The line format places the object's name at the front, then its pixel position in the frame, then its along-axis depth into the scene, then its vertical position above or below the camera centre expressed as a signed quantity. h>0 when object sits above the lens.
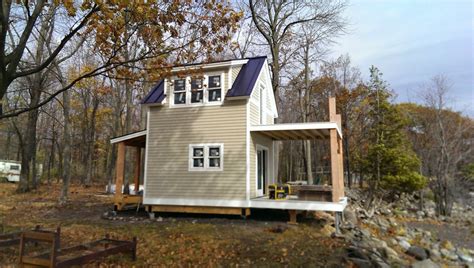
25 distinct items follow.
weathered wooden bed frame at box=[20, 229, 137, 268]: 5.05 -1.45
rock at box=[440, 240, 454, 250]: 12.69 -2.91
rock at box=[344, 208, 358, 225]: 12.71 -1.79
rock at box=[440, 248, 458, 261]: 11.45 -2.99
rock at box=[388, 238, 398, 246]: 11.27 -2.49
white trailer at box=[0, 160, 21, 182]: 27.47 +0.25
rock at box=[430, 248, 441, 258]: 11.00 -2.86
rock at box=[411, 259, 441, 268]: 8.77 -2.56
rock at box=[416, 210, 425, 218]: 19.89 -2.51
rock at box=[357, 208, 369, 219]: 15.44 -2.02
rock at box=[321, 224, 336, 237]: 9.40 -1.77
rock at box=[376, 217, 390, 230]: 14.46 -2.41
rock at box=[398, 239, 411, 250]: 11.12 -2.54
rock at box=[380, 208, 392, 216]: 19.62 -2.35
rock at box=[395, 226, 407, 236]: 13.63 -2.54
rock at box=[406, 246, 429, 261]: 10.11 -2.59
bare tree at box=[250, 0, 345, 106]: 20.14 +10.23
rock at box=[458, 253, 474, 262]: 11.44 -3.08
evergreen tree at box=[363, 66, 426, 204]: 19.61 +1.35
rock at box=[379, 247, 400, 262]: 8.77 -2.33
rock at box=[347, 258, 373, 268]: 6.86 -1.96
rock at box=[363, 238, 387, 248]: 9.15 -2.13
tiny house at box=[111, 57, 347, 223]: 11.03 +1.19
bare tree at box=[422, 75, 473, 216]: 20.14 +1.57
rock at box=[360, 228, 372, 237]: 10.27 -1.98
